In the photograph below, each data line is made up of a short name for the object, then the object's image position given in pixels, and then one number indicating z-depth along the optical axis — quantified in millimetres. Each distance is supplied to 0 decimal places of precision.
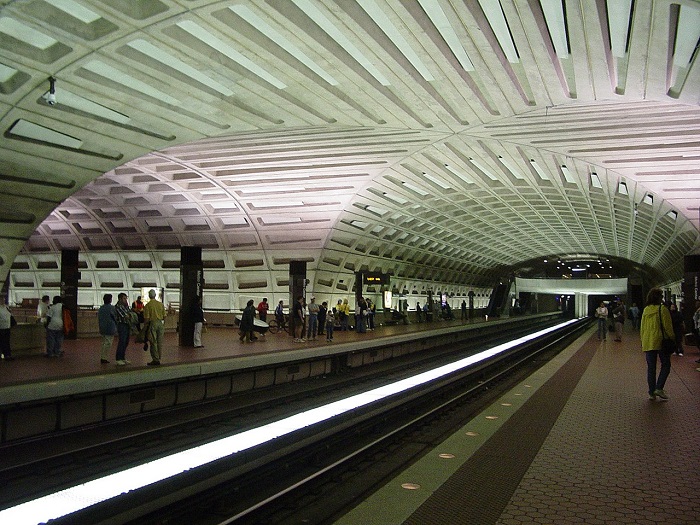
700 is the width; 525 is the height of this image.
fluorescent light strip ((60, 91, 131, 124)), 13250
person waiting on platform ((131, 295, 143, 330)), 21112
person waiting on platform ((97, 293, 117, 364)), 11977
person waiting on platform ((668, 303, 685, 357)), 13398
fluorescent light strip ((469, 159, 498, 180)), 22897
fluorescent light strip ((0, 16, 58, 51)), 10156
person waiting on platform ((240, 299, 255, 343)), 18766
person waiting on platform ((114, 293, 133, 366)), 11844
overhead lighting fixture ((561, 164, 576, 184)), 22084
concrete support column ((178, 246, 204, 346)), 16750
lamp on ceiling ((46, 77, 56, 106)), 11633
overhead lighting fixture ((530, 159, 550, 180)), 22128
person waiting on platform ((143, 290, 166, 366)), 11867
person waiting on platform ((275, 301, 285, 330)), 24484
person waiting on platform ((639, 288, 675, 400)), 8867
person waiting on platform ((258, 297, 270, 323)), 25016
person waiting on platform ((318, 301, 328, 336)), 22016
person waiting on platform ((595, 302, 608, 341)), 24266
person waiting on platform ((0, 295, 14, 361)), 12086
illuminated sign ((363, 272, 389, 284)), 30875
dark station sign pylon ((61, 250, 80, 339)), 17703
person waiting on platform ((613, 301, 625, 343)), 26000
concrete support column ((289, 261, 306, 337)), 22219
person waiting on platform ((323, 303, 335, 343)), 20125
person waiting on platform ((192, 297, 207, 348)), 16281
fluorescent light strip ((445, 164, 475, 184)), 23719
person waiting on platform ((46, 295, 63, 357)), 12820
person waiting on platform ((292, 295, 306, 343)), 19831
